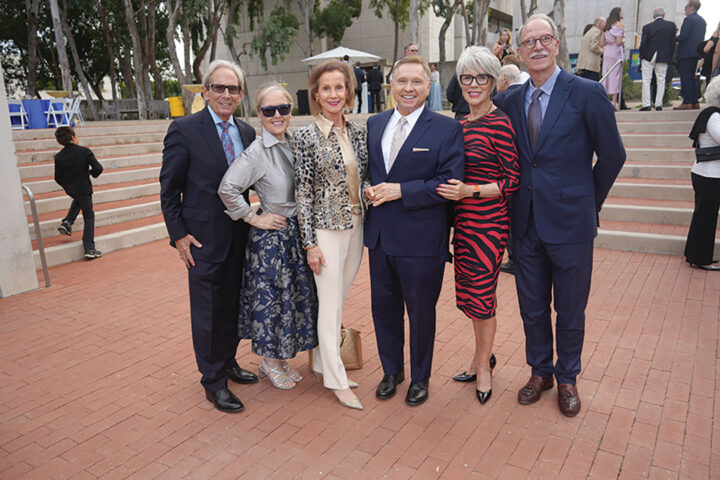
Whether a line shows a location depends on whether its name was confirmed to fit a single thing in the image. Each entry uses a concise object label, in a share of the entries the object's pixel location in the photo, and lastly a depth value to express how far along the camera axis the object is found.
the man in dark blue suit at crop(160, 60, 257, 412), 3.20
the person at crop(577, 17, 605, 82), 11.31
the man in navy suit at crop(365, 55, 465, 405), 3.06
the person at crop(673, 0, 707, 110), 10.07
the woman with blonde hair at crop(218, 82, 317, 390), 3.22
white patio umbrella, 20.28
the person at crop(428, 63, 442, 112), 17.77
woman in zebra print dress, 3.04
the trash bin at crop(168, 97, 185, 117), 20.66
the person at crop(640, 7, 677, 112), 10.64
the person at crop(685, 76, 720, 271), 5.46
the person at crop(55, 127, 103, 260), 7.11
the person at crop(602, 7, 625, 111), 11.61
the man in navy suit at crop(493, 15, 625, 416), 2.99
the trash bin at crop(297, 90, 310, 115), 18.91
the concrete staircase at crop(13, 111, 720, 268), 7.08
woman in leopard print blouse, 3.15
